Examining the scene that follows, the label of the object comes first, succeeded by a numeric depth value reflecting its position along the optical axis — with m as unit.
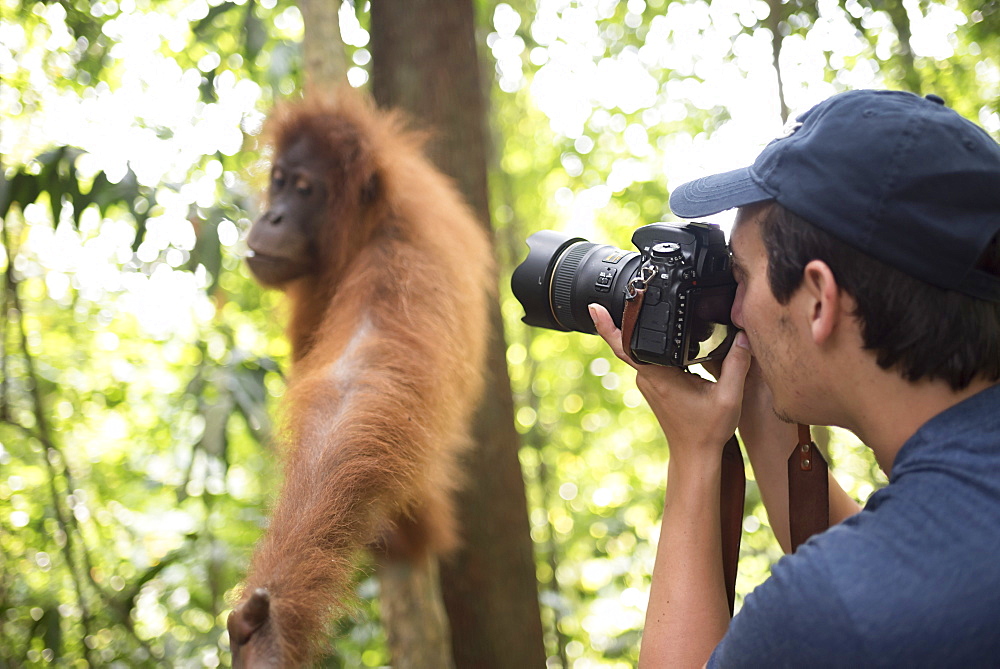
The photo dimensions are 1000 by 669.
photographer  0.67
